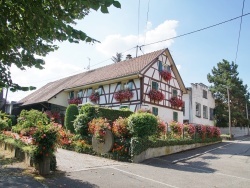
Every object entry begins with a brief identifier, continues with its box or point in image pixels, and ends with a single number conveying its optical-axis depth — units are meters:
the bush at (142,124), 10.27
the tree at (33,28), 2.87
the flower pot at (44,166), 6.99
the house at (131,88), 17.75
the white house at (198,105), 25.16
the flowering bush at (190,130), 14.97
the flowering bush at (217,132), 18.65
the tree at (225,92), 30.37
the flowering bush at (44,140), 7.05
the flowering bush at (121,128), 10.68
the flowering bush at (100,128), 10.91
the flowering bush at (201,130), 16.16
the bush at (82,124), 12.31
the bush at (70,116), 15.10
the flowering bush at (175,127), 13.77
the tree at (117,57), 39.16
